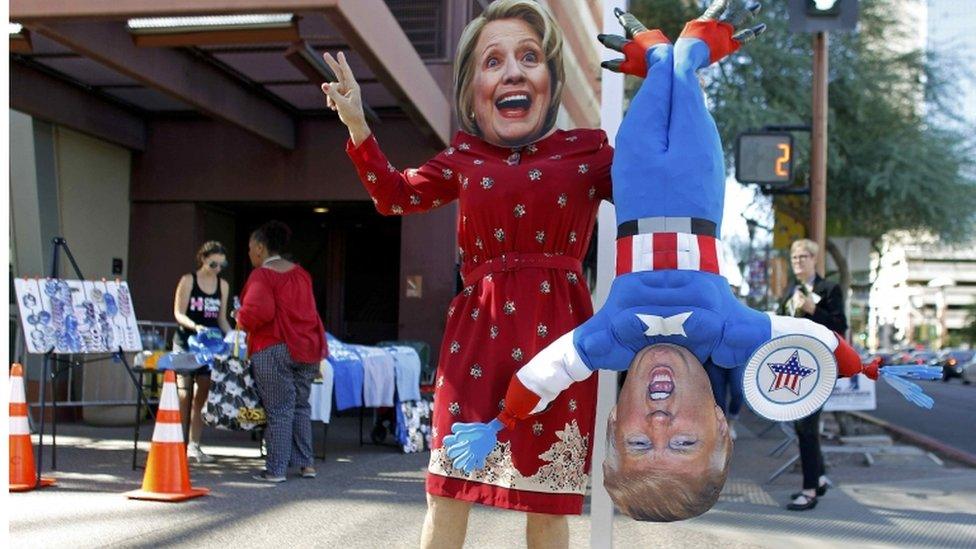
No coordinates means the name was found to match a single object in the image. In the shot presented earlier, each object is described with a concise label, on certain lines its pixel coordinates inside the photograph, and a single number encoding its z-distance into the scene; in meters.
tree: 16.77
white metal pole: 2.60
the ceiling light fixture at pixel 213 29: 8.95
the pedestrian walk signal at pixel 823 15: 7.54
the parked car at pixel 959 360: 38.75
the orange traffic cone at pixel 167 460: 6.34
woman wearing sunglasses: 8.03
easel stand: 6.96
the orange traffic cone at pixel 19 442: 6.44
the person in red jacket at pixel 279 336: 7.02
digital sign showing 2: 8.83
